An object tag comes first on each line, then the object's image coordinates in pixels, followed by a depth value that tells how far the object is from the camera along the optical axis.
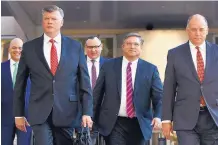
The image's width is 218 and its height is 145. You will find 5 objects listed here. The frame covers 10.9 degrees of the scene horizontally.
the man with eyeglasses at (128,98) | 12.28
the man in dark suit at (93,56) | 16.51
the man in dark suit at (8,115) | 14.33
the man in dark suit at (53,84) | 10.14
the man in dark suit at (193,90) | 10.03
